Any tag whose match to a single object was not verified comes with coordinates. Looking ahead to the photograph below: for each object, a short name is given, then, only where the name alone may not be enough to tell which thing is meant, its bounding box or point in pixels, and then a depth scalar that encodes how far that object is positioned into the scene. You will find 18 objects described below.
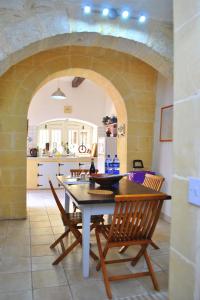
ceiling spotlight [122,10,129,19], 2.71
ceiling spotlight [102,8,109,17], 2.67
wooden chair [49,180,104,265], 2.83
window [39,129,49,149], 8.20
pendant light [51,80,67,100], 6.14
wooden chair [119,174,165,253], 3.29
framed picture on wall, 4.42
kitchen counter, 7.24
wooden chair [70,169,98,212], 4.36
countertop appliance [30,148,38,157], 7.56
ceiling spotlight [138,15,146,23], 2.78
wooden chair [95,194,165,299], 2.25
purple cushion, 4.43
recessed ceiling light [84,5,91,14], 2.63
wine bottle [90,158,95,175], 4.03
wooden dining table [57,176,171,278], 2.41
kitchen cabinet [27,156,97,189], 7.23
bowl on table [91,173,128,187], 3.02
